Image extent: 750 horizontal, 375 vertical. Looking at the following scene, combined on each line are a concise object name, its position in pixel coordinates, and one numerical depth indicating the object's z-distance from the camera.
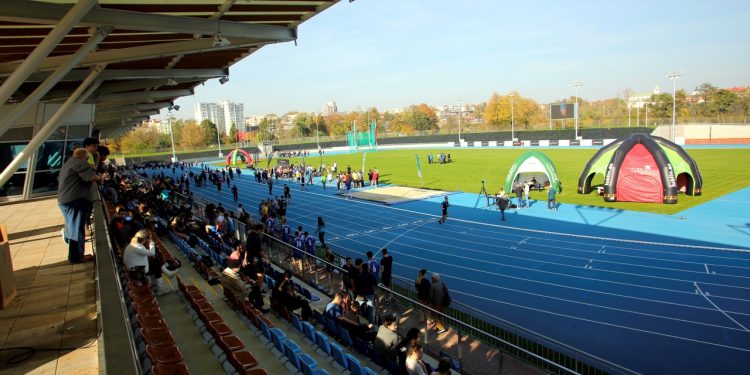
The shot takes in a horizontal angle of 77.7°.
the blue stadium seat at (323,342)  7.31
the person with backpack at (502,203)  21.64
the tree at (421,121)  125.69
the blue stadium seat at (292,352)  6.55
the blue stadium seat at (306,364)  6.16
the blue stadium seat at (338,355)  6.76
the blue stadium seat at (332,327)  8.38
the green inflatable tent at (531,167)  26.22
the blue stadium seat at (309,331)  7.74
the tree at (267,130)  139.35
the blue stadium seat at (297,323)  8.23
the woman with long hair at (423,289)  10.30
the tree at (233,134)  123.79
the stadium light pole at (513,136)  74.22
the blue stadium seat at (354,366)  6.29
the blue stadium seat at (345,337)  8.00
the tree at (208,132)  119.00
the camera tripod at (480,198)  25.33
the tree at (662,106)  88.67
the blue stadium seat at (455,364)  7.75
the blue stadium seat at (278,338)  7.02
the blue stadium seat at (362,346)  7.65
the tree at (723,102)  85.38
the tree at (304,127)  132.75
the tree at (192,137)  118.25
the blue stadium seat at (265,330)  7.52
